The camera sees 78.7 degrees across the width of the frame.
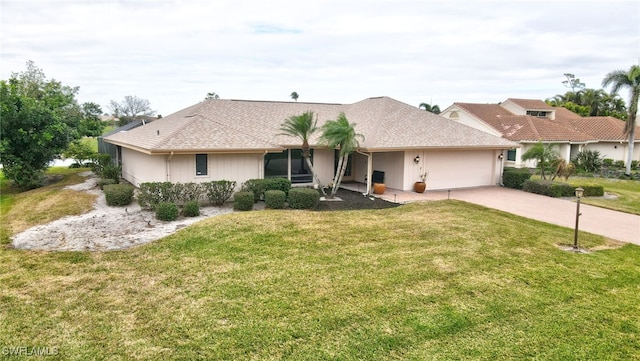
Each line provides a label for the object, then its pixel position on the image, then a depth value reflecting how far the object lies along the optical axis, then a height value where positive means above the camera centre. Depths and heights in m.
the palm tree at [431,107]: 51.28 +5.44
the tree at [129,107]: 73.50 +6.82
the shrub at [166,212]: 12.54 -2.19
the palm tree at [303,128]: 15.75 +0.74
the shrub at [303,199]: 14.55 -1.97
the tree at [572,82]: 63.28 +11.19
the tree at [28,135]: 19.11 +0.32
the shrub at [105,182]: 18.22 -1.84
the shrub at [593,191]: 18.24 -1.86
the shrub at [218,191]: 14.81 -1.76
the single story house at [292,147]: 15.64 -0.03
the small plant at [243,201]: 14.02 -2.01
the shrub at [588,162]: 27.88 -0.77
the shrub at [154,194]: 13.67 -1.77
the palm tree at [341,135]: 15.82 +0.47
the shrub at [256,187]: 15.40 -1.64
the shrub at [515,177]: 20.11 -1.42
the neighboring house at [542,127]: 30.05 +1.97
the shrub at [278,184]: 15.54 -1.56
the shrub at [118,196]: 14.67 -2.00
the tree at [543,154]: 19.83 -0.19
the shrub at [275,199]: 14.42 -1.99
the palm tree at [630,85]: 26.22 +4.59
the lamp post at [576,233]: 10.02 -2.12
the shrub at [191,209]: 13.11 -2.20
